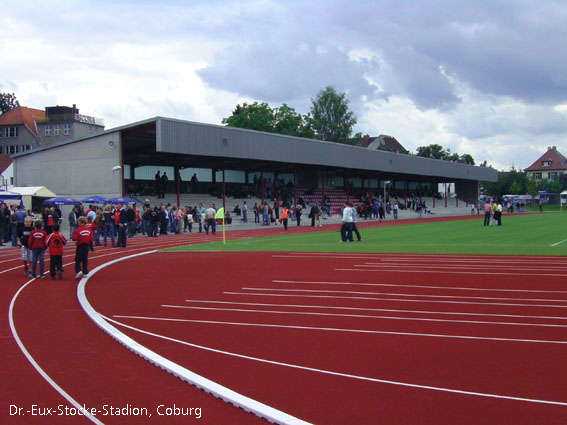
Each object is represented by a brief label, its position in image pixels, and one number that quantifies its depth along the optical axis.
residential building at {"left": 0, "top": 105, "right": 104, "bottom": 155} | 90.56
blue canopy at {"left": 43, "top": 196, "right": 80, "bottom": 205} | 32.47
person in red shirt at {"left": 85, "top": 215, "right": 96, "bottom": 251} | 21.67
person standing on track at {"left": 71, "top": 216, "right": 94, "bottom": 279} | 15.05
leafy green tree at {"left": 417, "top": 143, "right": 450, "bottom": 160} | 126.88
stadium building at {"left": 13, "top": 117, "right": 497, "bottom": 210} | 39.16
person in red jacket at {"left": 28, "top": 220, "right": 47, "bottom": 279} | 15.20
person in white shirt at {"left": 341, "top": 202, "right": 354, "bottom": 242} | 25.67
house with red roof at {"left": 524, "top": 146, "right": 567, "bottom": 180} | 138.25
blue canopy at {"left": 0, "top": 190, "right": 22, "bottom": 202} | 29.81
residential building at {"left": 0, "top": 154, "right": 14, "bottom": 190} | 55.73
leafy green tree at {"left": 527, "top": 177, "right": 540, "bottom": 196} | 112.50
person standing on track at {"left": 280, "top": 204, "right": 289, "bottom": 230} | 37.66
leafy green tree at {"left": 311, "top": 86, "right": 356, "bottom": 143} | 92.19
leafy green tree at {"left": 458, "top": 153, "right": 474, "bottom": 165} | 143.20
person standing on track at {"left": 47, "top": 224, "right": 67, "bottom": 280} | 14.88
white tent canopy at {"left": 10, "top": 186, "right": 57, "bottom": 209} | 36.06
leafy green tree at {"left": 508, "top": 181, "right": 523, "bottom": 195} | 121.01
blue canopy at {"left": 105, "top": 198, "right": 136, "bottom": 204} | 33.91
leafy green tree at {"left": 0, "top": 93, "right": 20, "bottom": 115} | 109.12
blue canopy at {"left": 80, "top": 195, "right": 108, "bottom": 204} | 34.12
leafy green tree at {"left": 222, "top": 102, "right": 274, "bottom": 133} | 85.00
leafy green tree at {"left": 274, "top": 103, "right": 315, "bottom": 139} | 87.38
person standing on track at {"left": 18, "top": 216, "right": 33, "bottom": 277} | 15.93
